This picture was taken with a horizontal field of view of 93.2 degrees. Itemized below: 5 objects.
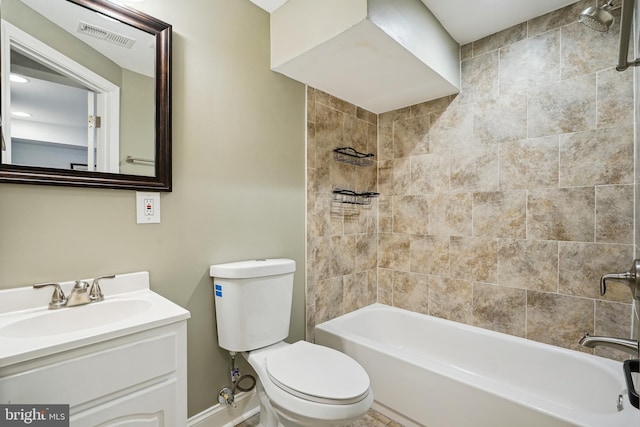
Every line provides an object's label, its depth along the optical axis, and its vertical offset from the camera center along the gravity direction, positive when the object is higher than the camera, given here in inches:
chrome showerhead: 43.4 +28.8
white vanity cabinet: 30.6 -17.7
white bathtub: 51.1 -33.6
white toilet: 46.5 -26.9
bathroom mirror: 42.5 +19.1
